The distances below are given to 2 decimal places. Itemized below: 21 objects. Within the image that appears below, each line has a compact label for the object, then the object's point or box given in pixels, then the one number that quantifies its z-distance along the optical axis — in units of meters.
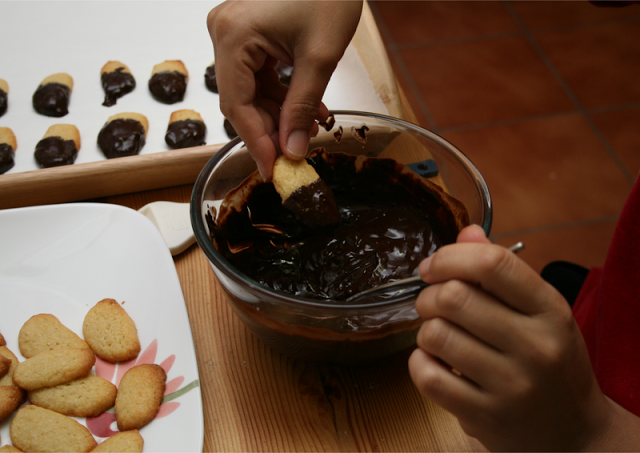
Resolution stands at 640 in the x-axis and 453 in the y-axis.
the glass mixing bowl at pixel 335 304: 0.64
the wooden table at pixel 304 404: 0.73
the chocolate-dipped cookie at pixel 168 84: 1.47
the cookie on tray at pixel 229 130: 1.40
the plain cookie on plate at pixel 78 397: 0.73
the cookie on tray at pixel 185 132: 1.33
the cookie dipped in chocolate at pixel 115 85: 1.48
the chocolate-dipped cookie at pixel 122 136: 1.29
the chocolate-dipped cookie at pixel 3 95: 1.41
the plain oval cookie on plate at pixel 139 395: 0.71
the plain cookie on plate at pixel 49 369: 0.73
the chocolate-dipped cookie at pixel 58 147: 1.25
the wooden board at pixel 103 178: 1.03
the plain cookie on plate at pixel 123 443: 0.67
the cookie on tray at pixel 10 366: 0.75
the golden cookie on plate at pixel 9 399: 0.71
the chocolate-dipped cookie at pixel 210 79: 1.53
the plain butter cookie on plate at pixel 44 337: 0.79
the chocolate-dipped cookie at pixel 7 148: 1.25
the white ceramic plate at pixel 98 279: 0.78
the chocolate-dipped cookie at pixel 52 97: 1.40
